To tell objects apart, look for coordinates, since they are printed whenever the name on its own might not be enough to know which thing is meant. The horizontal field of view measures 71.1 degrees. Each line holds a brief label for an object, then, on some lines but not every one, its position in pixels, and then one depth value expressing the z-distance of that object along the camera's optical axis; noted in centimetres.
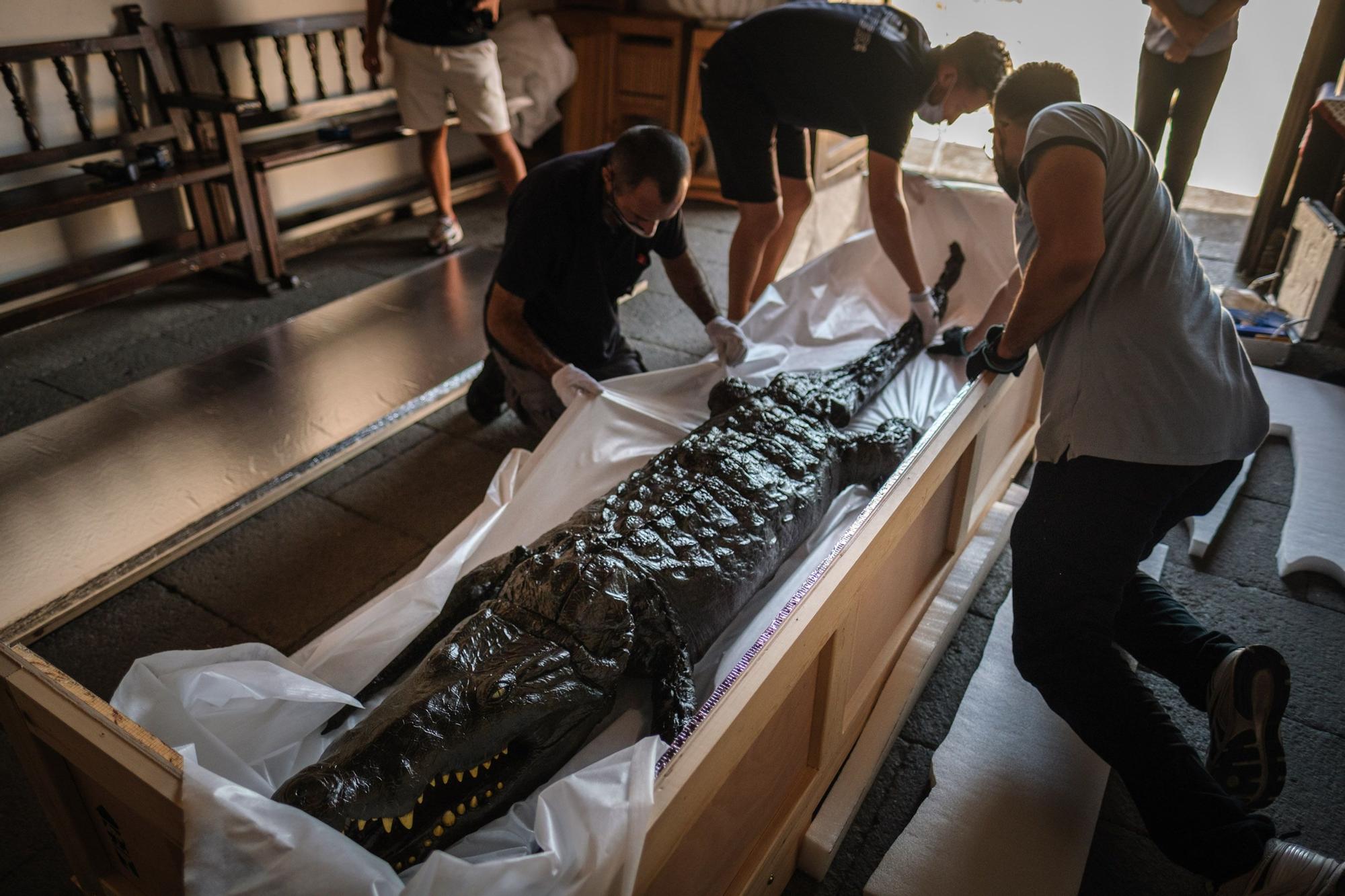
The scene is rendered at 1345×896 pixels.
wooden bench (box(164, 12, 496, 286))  414
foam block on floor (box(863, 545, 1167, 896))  177
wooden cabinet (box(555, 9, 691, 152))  551
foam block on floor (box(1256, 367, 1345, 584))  268
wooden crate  130
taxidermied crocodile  145
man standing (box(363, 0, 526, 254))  427
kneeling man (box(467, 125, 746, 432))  245
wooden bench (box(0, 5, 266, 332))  348
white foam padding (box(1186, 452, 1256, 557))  277
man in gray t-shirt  173
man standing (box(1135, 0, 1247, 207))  370
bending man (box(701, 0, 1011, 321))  278
